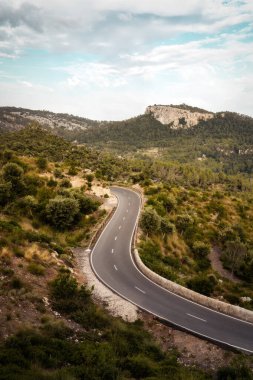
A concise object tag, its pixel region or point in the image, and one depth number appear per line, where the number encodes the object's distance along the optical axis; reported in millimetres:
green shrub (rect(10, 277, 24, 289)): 18256
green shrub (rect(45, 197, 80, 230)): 41531
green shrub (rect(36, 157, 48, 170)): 68688
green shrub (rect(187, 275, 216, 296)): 29188
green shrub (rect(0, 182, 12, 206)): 40481
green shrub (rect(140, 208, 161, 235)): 45469
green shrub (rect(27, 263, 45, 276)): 21703
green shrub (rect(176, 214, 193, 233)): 56406
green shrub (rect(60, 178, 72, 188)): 62725
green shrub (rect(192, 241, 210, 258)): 49344
